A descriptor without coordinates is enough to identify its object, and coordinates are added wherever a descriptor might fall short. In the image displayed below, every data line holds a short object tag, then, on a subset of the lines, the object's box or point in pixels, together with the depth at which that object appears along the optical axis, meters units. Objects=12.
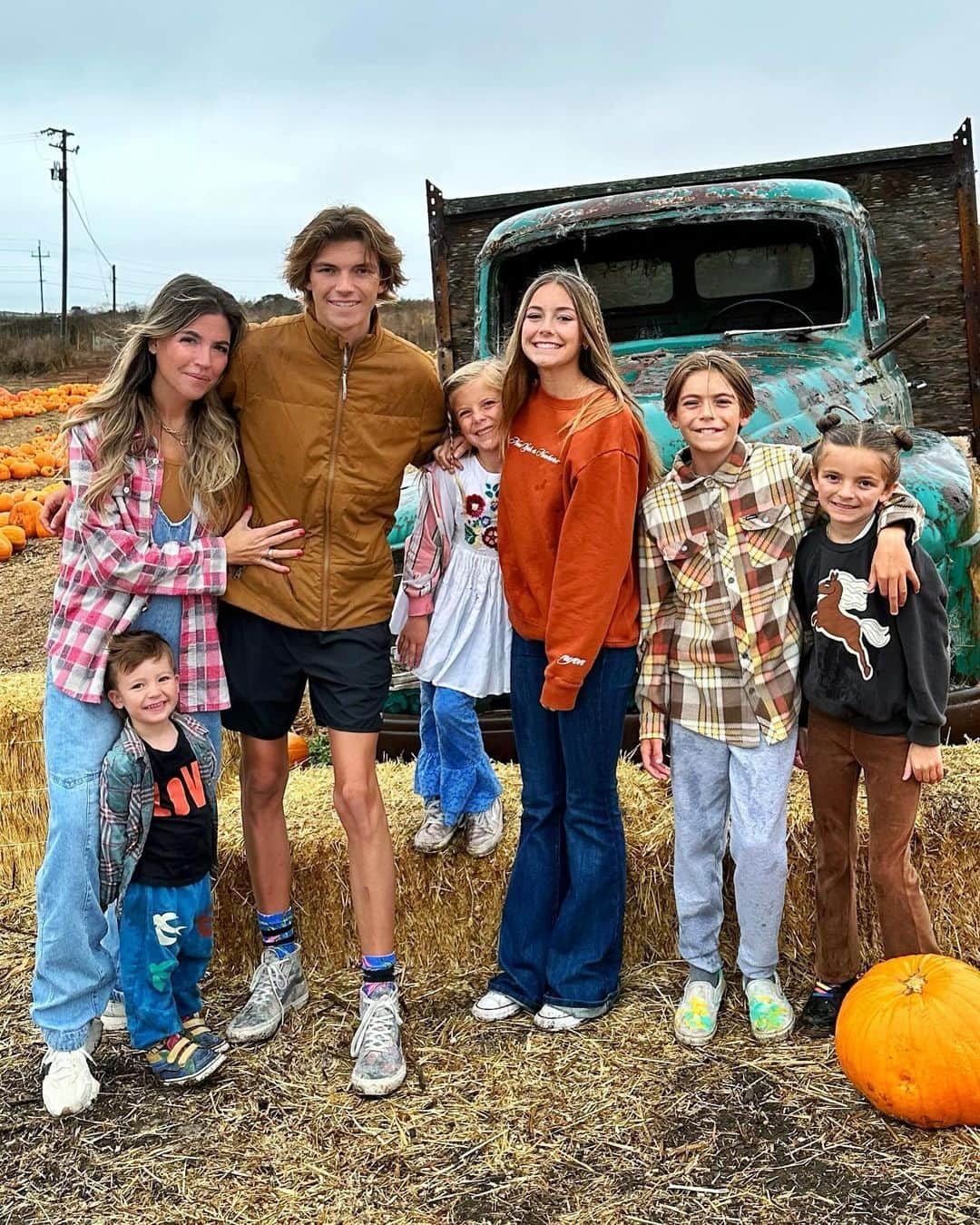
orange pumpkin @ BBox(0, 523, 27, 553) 10.83
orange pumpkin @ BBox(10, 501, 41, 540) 11.23
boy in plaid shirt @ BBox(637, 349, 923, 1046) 3.12
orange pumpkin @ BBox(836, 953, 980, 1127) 2.79
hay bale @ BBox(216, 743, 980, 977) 3.58
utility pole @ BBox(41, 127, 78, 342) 44.42
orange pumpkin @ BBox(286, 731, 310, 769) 5.50
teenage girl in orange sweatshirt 3.07
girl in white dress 3.52
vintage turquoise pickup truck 4.48
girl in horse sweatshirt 2.93
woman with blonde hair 3.14
